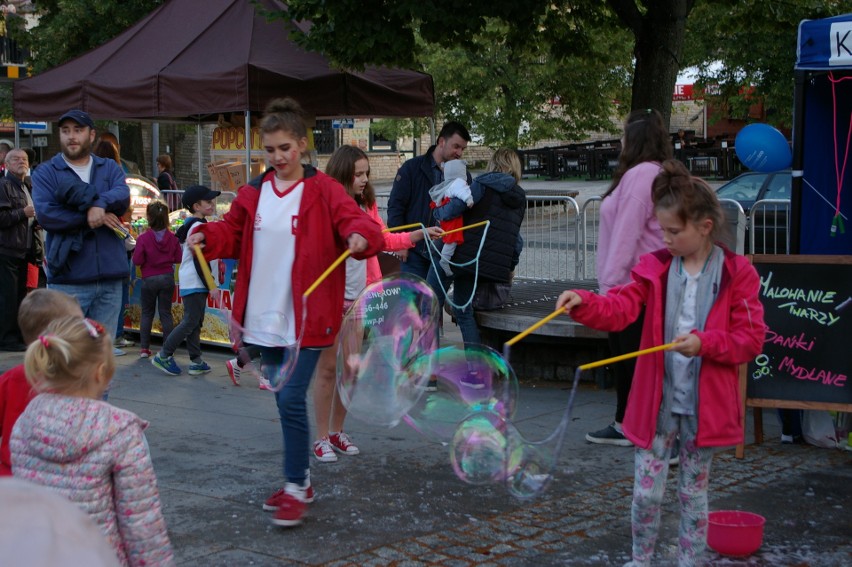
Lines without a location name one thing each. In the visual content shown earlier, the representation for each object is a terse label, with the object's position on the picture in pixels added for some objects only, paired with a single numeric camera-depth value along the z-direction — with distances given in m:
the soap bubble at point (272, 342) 5.21
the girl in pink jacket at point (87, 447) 3.26
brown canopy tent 10.47
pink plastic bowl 4.70
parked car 14.57
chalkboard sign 6.44
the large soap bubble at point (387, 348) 5.64
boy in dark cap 9.06
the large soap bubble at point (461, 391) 5.32
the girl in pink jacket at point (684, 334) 4.24
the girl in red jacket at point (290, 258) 5.23
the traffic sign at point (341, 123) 18.48
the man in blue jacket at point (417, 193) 8.20
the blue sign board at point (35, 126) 23.03
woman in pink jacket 5.95
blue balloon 7.74
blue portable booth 6.81
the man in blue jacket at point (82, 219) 6.10
